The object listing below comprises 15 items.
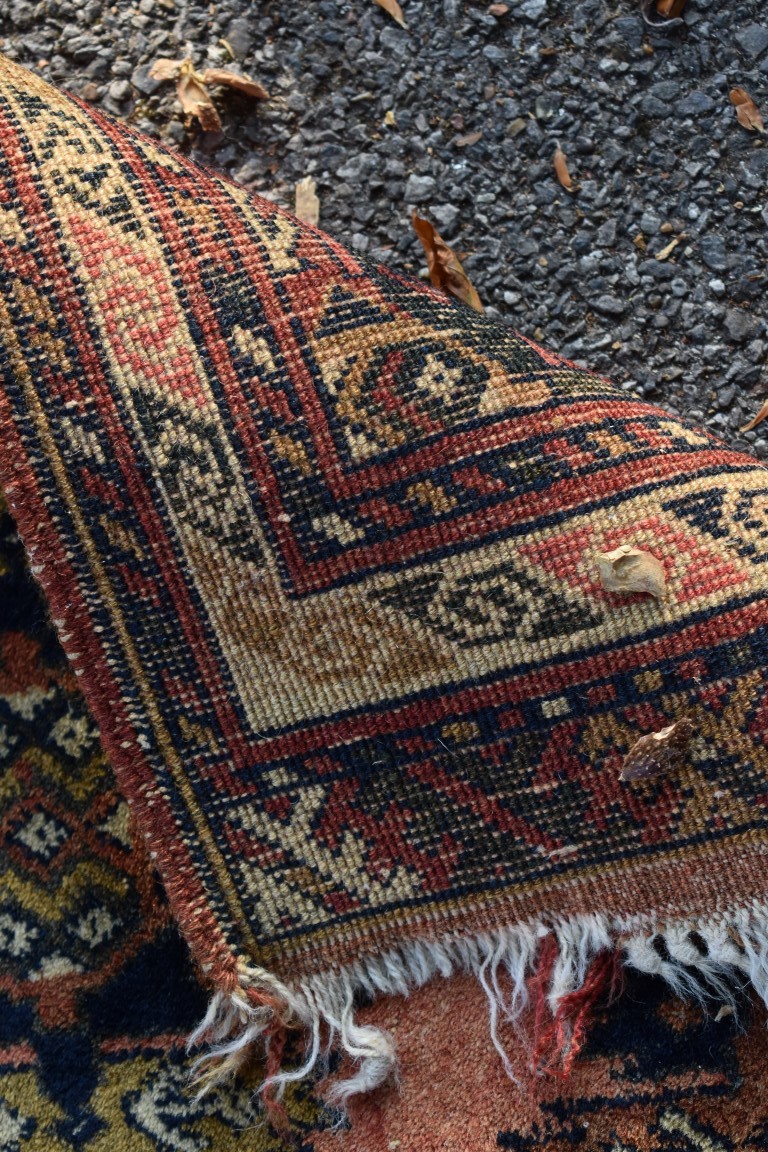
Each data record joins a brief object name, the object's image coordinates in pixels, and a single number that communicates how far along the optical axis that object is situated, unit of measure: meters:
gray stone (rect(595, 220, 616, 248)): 0.87
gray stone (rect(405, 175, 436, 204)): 0.87
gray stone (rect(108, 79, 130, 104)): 0.88
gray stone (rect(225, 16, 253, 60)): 0.88
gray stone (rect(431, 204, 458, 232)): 0.87
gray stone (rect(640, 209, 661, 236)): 0.87
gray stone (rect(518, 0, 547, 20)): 0.87
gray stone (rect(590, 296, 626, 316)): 0.86
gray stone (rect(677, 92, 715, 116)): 0.86
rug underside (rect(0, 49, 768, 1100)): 0.79
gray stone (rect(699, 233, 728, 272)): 0.86
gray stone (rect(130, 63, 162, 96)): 0.88
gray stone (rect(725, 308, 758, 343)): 0.86
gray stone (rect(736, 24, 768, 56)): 0.86
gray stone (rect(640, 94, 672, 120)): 0.87
